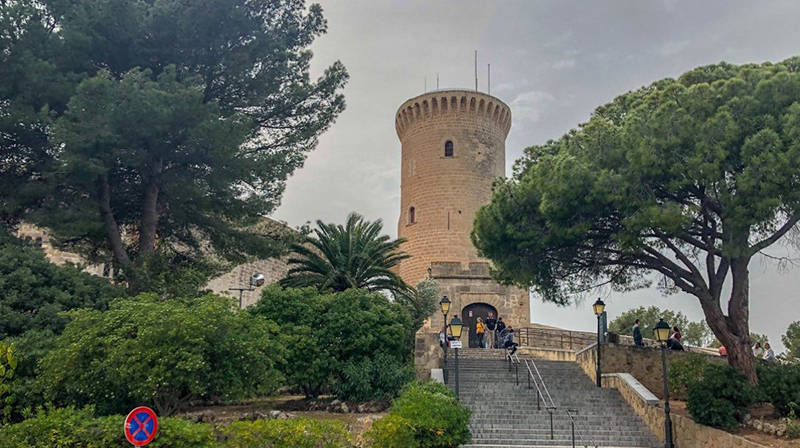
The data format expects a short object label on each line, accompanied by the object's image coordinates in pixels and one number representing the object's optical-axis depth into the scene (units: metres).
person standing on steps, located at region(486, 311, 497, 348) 23.08
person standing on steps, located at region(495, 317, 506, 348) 21.53
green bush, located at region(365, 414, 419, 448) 10.47
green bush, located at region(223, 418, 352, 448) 9.42
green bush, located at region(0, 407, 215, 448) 9.00
